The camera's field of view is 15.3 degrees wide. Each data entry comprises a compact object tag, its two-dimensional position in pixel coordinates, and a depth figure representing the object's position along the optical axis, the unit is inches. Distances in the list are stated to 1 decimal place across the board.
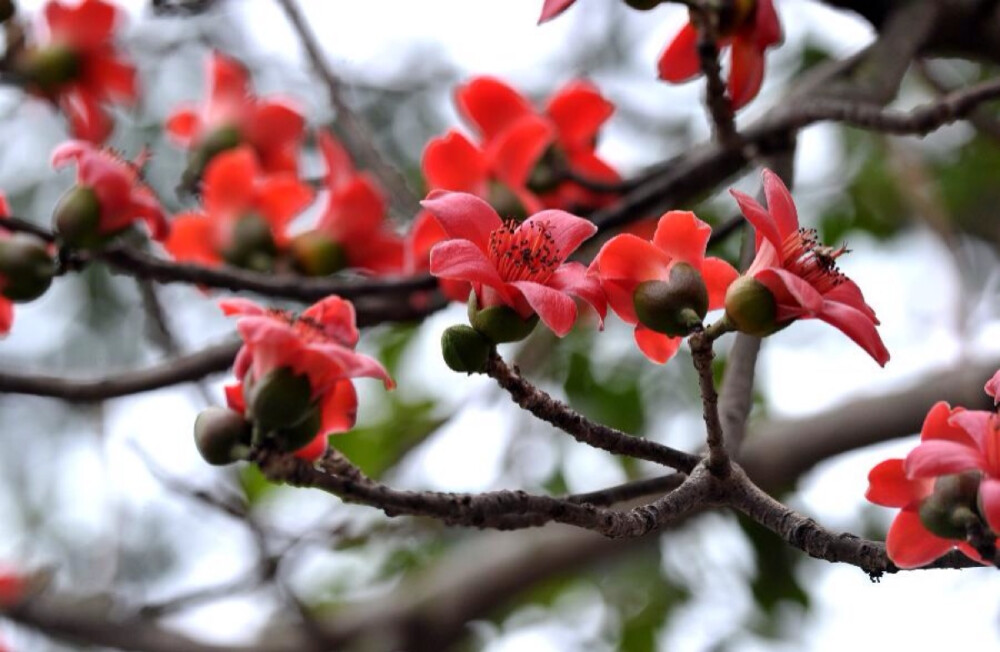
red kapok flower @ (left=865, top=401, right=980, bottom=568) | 65.1
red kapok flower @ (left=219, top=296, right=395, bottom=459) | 66.4
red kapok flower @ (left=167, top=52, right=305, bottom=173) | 94.4
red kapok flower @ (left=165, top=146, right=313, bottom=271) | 86.5
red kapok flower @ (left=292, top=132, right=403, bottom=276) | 87.5
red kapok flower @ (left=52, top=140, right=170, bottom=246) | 76.9
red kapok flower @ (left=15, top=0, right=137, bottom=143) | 94.1
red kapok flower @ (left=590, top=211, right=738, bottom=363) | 67.5
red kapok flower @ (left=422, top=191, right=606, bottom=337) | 65.8
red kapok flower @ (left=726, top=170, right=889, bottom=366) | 65.6
